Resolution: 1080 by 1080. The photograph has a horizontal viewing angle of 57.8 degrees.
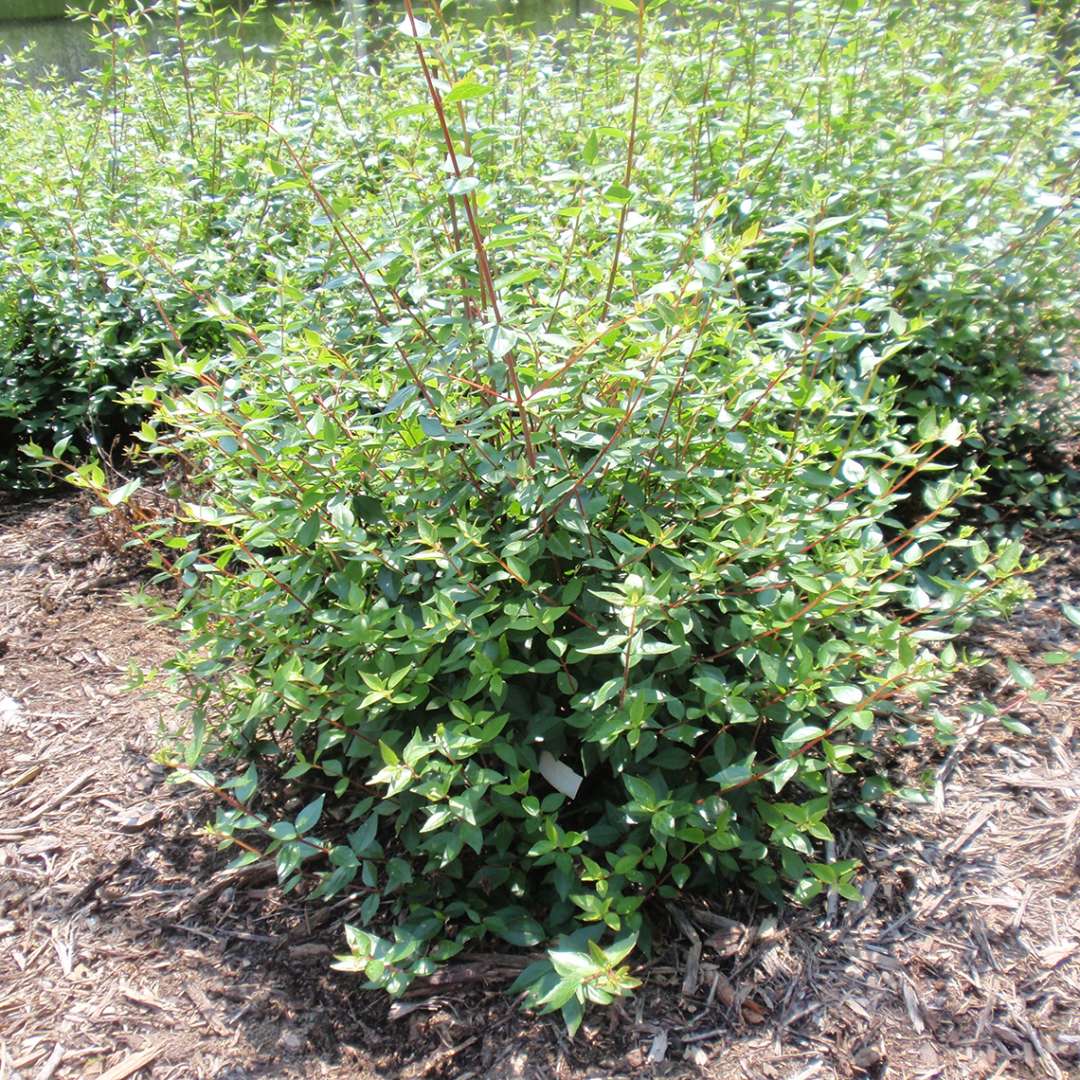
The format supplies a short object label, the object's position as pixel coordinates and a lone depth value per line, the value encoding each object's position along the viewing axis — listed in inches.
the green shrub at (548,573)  77.0
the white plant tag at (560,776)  82.2
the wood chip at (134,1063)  76.5
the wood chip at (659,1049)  75.5
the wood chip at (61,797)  99.8
